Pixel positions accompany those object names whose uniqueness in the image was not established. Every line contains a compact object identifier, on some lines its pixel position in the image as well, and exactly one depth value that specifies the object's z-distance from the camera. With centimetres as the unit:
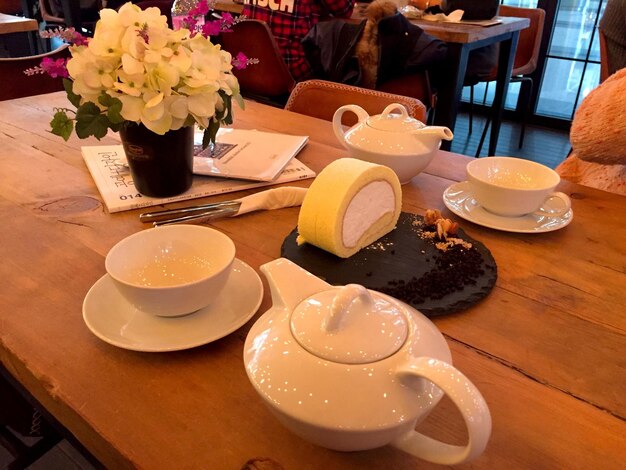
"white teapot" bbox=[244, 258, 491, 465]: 39
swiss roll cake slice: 72
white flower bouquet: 79
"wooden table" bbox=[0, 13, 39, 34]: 267
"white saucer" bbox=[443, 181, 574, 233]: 84
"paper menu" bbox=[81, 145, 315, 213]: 92
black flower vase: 88
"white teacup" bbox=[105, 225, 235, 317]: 56
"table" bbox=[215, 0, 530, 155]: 212
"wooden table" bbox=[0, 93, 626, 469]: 47
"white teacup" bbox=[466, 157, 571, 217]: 83
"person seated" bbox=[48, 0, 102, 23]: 397
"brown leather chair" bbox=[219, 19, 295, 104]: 218
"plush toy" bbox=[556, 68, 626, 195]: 87
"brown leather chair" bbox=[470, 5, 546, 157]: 296
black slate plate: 66
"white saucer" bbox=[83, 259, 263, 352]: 58
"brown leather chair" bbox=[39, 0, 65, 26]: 399
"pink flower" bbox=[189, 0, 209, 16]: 85
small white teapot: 94
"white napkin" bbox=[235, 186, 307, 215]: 90
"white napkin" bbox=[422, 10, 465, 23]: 245
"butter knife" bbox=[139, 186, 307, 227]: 86
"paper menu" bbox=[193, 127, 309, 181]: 103
